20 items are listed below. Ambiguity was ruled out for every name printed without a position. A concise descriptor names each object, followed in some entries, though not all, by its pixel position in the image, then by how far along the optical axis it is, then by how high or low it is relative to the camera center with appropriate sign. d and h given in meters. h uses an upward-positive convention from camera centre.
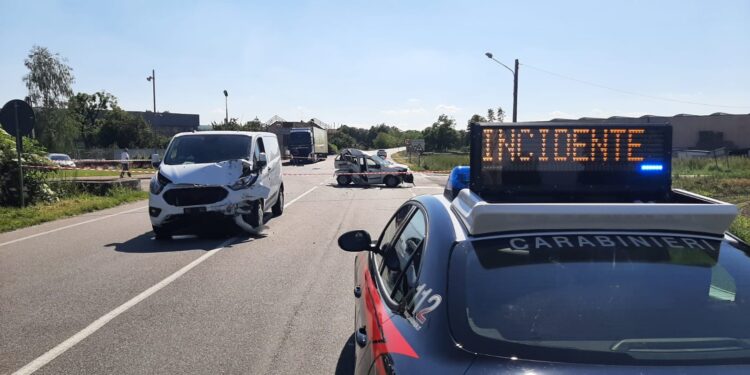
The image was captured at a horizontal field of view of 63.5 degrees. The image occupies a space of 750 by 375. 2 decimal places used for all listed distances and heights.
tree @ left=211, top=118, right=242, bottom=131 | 51.91 +1.50
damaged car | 27.17 -1.27
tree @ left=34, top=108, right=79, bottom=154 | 57.66 +1.15
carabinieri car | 2.10 -0.62
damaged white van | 10.69 -0.76
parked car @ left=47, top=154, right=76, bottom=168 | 39.50 -1.26
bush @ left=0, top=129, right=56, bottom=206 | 16.06 -0.92
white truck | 57.09 -0.16
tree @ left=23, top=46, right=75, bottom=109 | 59.25 +6.10
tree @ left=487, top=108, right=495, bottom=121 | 115.43 +5.74
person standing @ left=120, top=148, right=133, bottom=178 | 30.42 -1.14
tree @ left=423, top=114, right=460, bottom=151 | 107.44 +1.33
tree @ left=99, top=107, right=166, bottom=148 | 79.69 +1.22
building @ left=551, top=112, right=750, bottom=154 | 73.31 +1.67
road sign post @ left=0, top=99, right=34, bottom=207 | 15.20 +0.53
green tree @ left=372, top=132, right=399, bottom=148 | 165.62 +0.51
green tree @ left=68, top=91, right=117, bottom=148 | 90.54 +5.16
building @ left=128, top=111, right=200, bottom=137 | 112.44 +4.16
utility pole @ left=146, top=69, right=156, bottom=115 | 70.25 +7.23
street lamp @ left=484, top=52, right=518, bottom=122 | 34.35 +3.05
